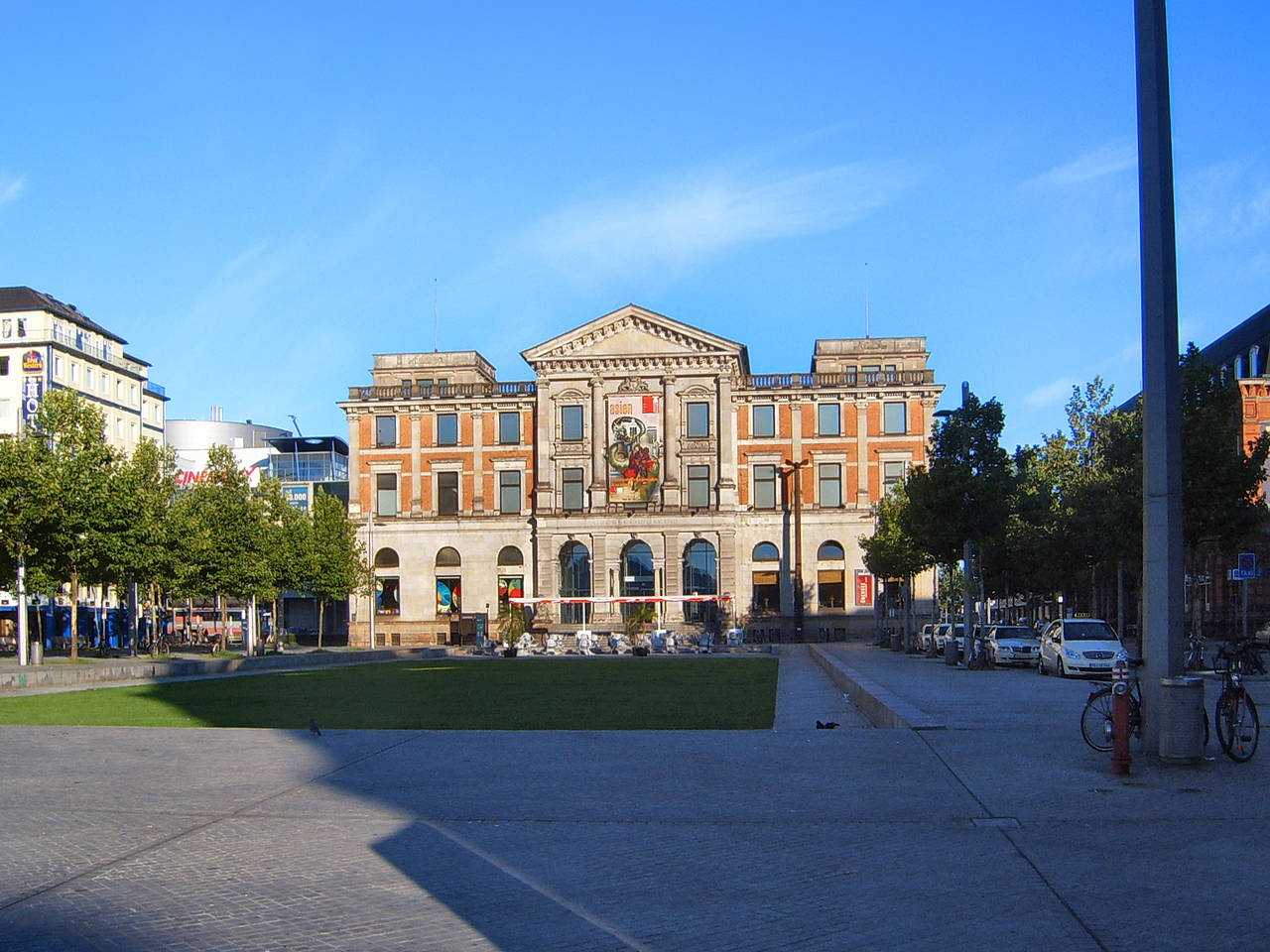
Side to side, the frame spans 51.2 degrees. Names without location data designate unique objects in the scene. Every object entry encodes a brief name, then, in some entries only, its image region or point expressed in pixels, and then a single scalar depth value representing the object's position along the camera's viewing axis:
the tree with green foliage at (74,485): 39.28
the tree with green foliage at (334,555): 74.19
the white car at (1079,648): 32.12
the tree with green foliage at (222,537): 53.44
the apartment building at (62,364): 92.81
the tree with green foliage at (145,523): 42.84
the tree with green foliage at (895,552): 52.41
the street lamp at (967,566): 37.69
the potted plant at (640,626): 69.19
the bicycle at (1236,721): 12.30
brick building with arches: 88.19
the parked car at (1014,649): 42.56
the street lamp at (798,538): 87.00
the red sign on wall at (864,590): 87.50
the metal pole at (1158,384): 12.27
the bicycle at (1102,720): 12.82
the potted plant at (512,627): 63.91
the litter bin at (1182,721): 12.05
